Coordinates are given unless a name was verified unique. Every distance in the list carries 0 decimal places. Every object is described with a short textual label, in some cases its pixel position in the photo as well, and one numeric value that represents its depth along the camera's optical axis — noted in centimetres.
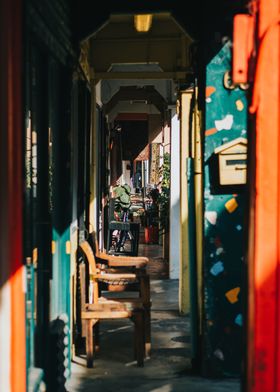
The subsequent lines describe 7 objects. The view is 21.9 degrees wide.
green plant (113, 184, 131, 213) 1642
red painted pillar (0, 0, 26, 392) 374
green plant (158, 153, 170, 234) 1445
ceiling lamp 790
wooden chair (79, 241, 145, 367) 686
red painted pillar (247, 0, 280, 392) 327
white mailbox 611
